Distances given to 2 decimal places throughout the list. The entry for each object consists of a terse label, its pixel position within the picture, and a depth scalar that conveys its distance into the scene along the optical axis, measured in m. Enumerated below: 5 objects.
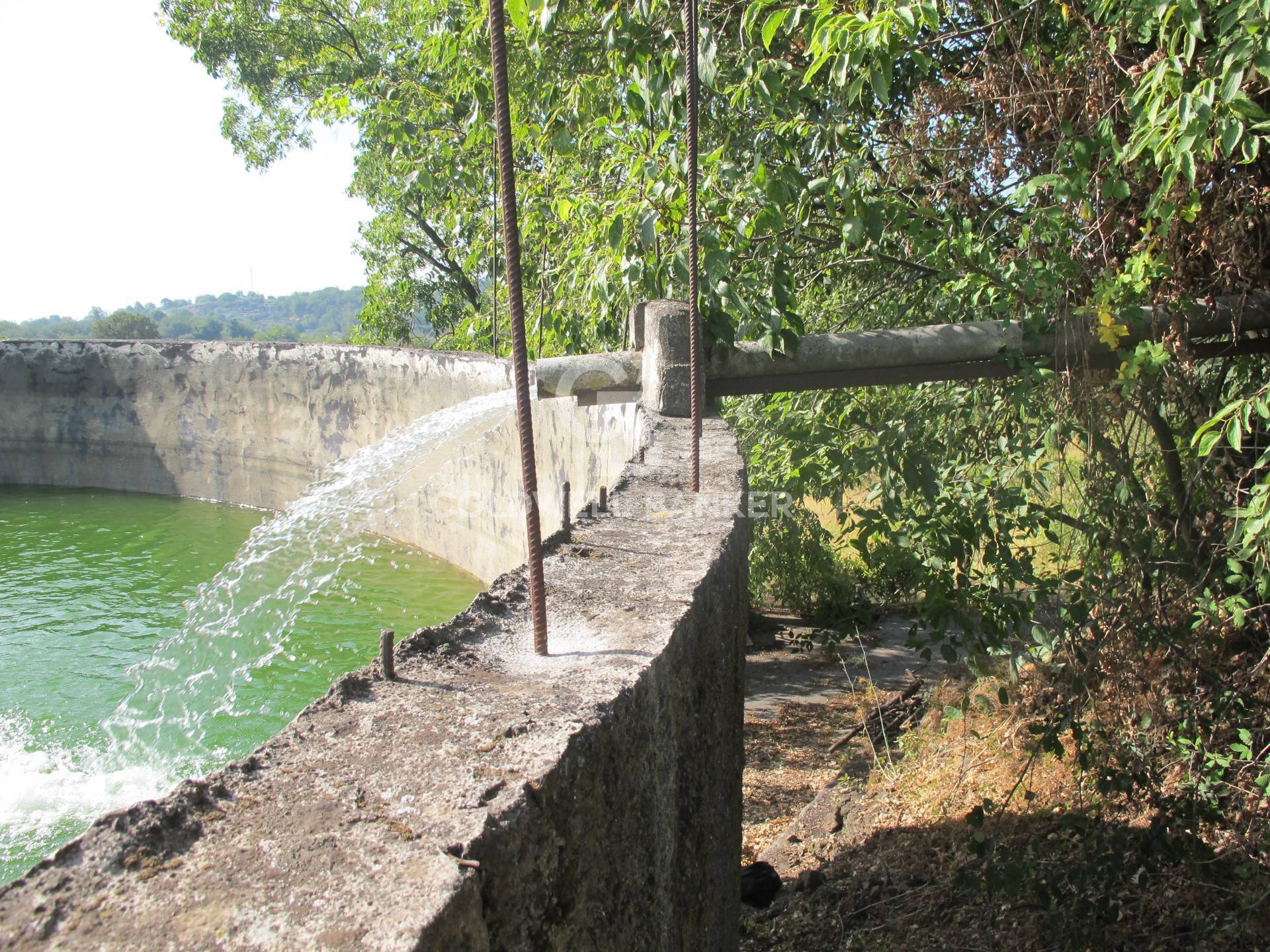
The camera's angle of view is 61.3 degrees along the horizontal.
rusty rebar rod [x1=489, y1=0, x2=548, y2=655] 1.82
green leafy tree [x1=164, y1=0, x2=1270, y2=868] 3.35
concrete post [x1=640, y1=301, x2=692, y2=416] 4.15
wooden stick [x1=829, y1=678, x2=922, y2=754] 6.28
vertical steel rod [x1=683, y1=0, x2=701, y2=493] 3.07
